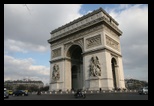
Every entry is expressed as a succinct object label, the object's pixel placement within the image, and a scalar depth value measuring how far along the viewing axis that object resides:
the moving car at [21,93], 29.20
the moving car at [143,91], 21.23
